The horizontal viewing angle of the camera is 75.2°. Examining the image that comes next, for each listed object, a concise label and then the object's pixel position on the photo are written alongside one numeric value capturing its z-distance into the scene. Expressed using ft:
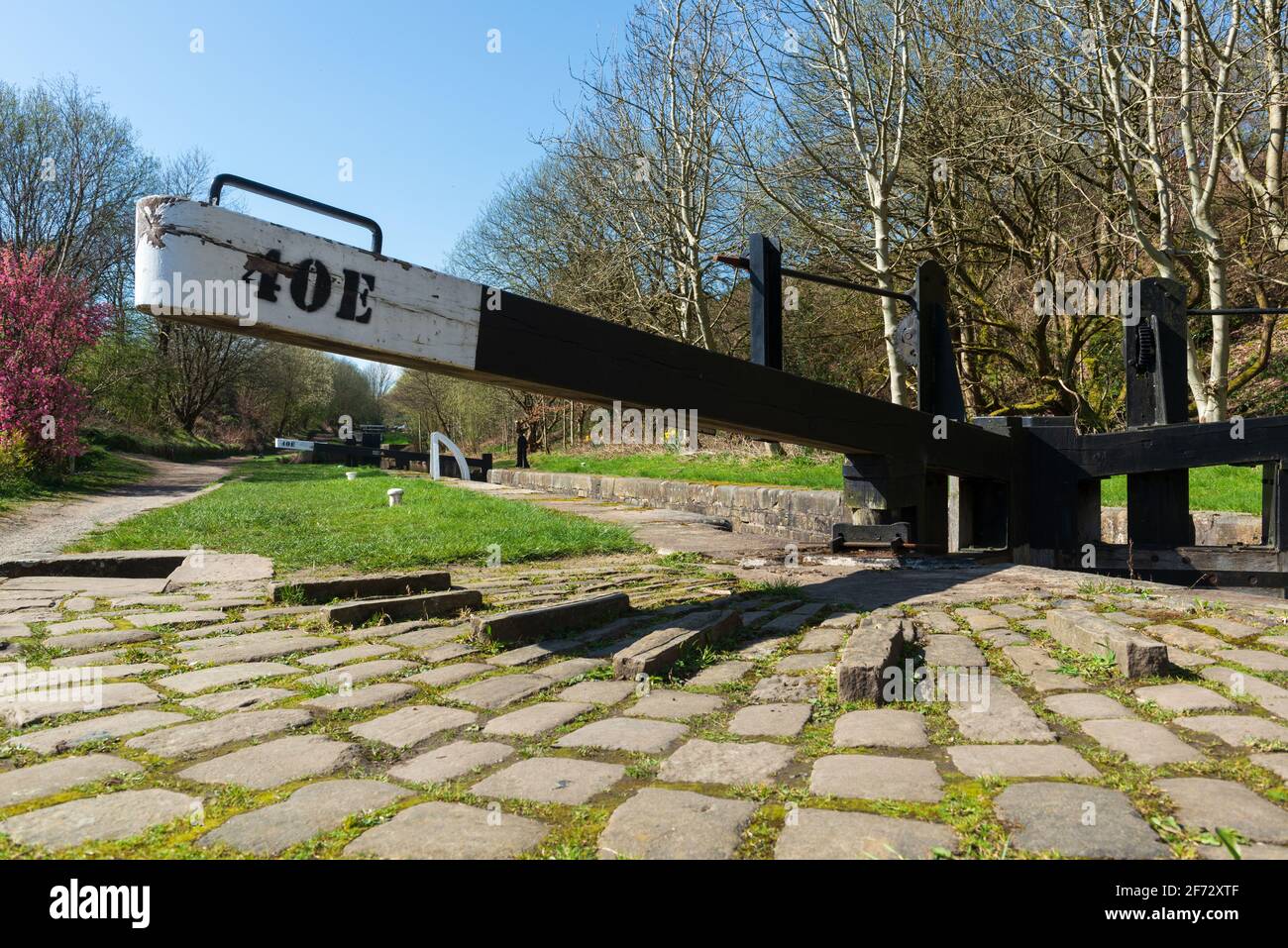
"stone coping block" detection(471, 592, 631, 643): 11.84
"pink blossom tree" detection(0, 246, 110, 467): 48.26
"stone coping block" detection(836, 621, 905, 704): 8.75
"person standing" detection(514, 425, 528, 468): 80.59
